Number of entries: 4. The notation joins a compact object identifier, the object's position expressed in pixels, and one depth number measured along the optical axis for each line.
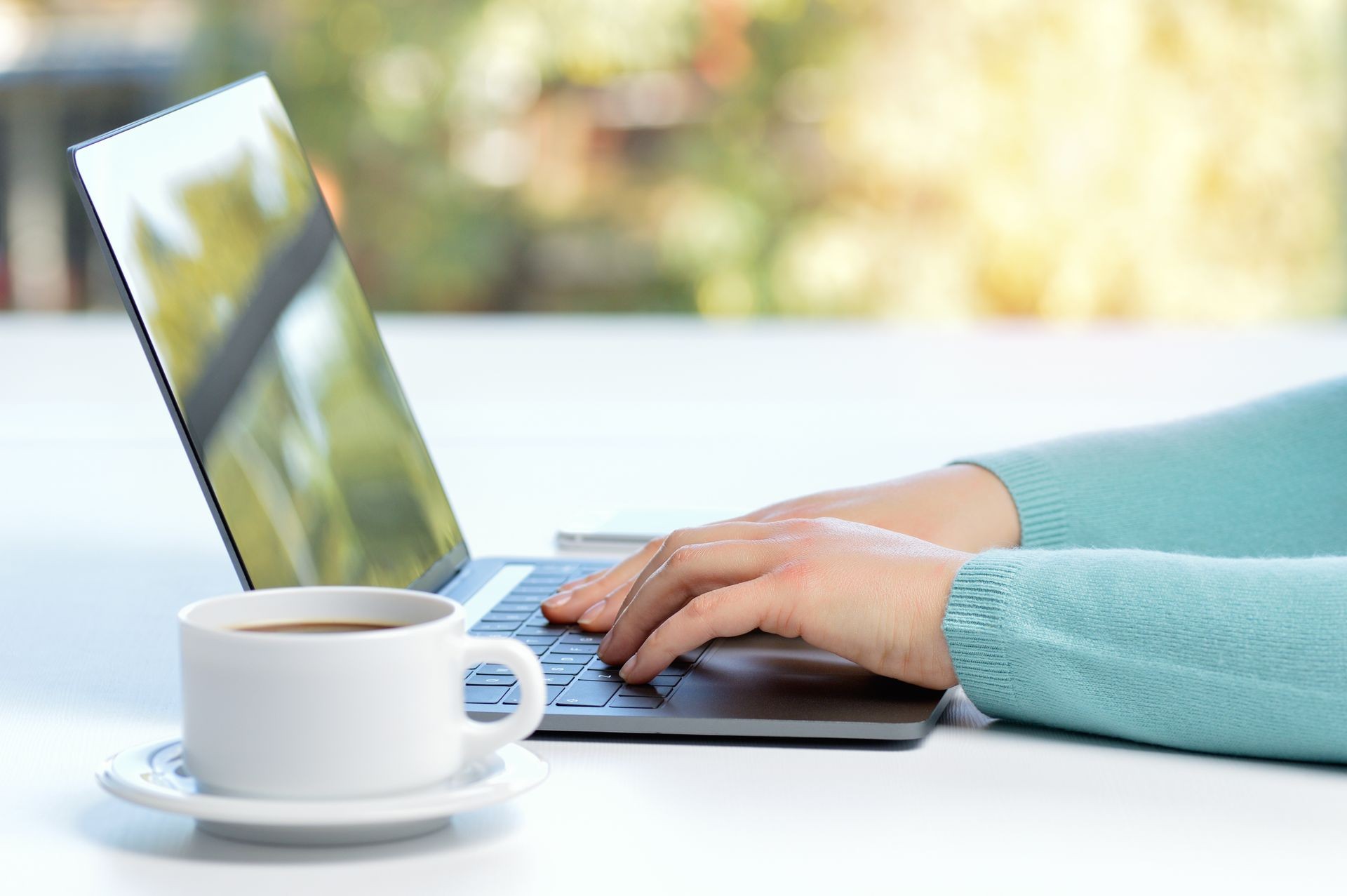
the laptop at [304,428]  1.45
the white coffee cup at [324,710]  1.29
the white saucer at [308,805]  1.28
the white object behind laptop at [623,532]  1.86
